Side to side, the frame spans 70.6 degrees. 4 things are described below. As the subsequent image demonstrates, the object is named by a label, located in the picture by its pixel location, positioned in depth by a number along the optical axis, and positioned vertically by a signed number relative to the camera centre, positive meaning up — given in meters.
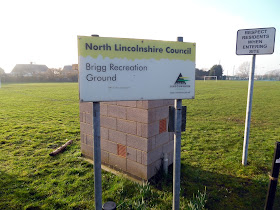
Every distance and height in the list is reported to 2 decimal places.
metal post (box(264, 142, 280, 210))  2.28 -1.13
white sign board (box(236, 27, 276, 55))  3.72 +0.82
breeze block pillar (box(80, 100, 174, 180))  3.35 -0.97
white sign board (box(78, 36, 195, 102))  1.76 +0.13
